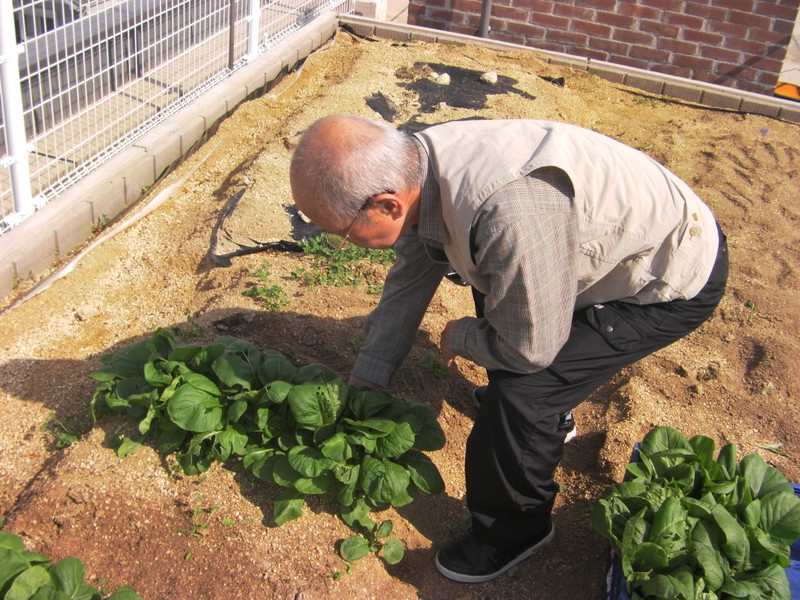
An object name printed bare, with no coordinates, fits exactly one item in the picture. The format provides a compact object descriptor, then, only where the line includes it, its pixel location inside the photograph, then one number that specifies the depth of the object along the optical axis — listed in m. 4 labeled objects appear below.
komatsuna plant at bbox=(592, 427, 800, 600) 1.99
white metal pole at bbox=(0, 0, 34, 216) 3.62
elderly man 1.97
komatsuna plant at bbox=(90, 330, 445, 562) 2.46
